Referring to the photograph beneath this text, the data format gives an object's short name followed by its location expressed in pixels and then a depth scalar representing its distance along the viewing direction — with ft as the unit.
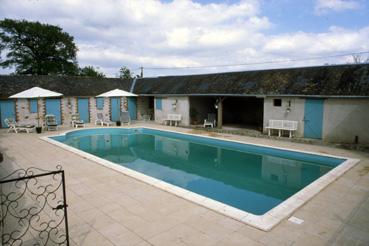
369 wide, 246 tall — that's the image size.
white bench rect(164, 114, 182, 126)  57.36
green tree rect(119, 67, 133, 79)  147.43
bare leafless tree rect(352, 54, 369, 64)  104.96
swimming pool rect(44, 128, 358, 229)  21.16
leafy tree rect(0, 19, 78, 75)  95.20
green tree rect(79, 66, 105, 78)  125.00
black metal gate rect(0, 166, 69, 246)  12.96
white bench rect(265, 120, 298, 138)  40.62
